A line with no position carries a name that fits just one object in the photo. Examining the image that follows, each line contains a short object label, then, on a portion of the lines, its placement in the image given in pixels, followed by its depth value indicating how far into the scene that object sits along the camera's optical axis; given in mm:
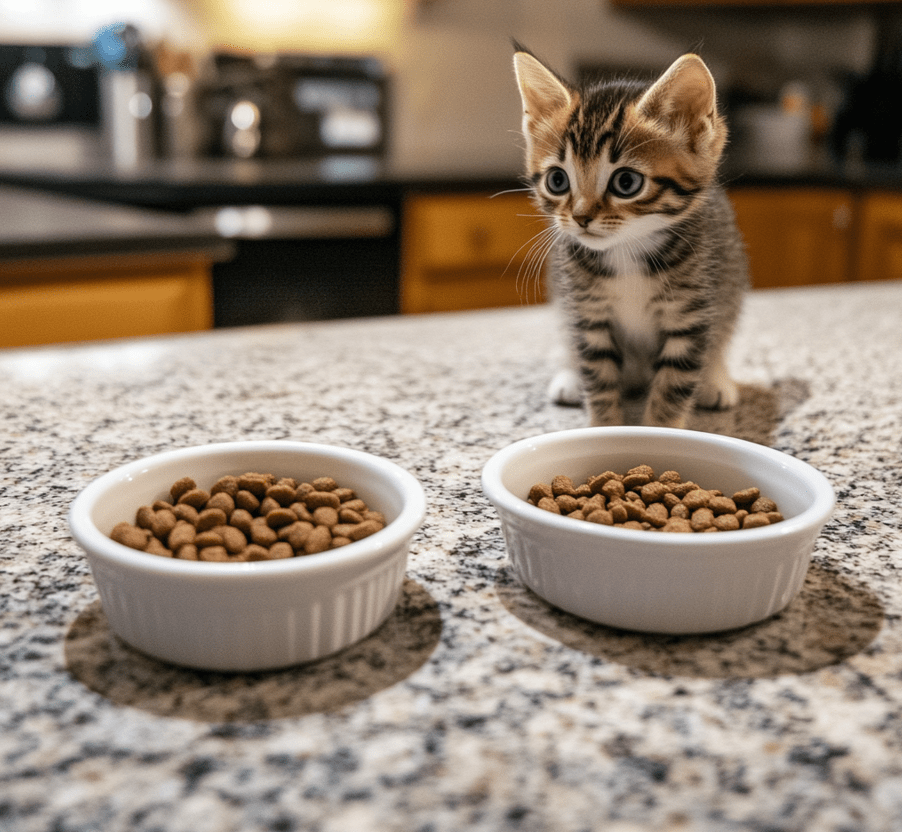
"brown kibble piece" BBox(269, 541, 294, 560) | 566
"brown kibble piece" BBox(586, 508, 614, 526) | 618
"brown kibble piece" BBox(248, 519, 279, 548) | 588
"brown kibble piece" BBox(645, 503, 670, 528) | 627
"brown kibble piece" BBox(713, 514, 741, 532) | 613
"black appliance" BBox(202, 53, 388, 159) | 3059
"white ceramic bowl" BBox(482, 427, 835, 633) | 548
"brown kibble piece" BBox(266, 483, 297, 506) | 635
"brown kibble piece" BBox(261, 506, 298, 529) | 604
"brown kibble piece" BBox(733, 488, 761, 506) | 662
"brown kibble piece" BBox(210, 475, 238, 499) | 647
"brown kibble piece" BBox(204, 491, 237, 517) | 625
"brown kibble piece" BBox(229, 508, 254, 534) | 601
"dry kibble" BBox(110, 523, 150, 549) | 563
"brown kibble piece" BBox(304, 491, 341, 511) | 628
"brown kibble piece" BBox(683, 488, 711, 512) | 651
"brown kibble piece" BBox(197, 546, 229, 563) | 560
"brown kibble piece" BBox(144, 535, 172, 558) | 562
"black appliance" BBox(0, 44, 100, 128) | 2828
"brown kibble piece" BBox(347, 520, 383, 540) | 578
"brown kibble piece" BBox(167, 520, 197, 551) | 572
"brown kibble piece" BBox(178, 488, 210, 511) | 634
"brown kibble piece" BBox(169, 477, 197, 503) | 652
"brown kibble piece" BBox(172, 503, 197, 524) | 610
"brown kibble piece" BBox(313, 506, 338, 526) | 601
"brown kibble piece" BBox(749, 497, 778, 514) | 650
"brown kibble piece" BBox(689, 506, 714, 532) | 615
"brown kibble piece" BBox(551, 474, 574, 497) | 682
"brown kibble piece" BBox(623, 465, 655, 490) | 693
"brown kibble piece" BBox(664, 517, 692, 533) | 607
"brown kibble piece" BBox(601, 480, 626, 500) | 677
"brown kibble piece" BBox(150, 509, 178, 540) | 587
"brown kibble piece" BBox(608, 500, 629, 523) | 631
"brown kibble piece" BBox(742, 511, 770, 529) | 609
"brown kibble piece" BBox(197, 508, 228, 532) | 596
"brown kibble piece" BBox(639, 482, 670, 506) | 671
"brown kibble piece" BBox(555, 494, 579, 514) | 647
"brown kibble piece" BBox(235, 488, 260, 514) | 635
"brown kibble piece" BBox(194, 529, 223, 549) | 572
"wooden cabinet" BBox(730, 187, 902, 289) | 2941
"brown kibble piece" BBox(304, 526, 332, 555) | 570
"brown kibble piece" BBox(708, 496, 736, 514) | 644
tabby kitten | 941
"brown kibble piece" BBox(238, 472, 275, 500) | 648
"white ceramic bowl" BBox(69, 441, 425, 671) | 506
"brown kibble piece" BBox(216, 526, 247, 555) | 578
